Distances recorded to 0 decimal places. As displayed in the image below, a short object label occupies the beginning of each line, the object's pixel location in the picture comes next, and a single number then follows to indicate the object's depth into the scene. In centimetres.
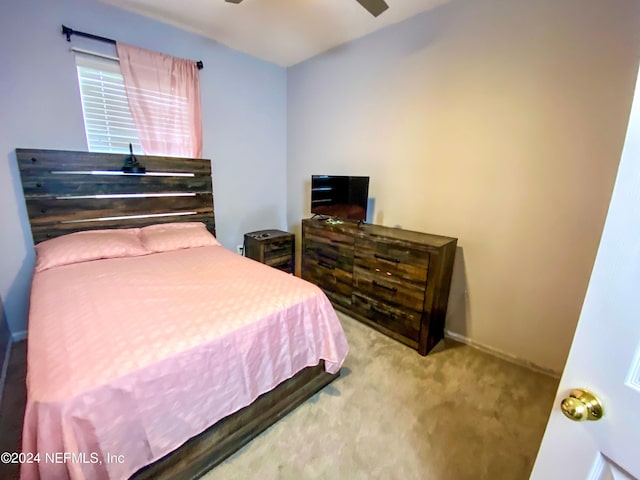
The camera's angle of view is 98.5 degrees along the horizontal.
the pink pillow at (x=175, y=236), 248
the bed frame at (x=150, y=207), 133
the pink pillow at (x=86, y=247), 207
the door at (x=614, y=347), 51
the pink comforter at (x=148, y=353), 94
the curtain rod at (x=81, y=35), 215
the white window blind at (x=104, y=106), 233
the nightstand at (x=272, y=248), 326
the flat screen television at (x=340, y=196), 266
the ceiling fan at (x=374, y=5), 160
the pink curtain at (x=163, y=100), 251
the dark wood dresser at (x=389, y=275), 214
